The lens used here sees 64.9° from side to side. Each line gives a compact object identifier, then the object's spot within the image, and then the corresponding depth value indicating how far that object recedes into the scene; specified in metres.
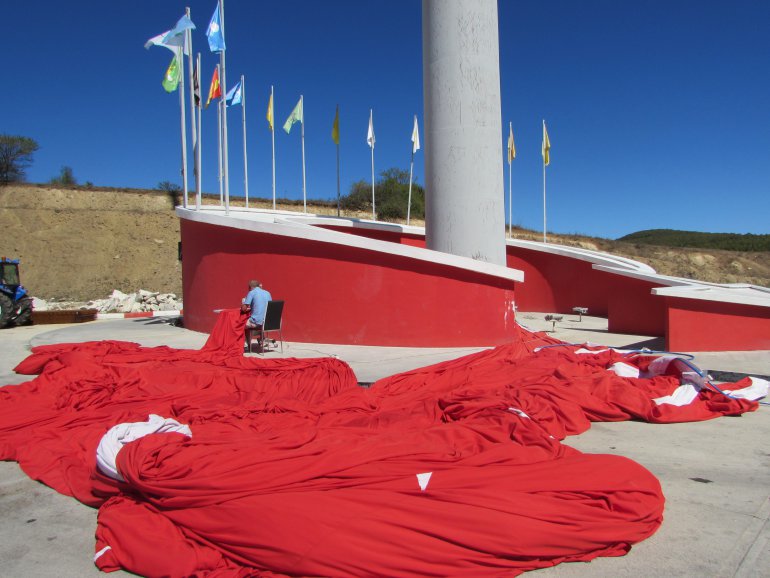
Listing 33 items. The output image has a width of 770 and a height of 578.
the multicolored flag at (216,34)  14.91
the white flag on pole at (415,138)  24.19
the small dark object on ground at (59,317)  18.58
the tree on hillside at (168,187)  49.62
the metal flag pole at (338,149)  22.62
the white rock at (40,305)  28.38
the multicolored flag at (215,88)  16.42
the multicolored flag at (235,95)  20.05
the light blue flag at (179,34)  15.47
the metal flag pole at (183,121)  15.59
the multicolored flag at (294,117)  23.45
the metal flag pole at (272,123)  23.63
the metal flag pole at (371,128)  25.14
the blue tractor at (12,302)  17.25
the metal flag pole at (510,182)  24.10
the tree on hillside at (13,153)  51.00
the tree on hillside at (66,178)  55.55
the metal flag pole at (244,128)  20.39
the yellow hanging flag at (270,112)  23.69
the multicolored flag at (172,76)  16.13
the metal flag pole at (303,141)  23.53
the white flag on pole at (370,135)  25.14
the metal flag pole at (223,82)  14.53
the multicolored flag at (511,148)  24.12
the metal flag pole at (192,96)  15.23
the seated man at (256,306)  9.73
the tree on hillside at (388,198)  49.52
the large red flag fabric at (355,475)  2.99
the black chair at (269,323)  9.85
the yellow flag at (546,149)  23.31
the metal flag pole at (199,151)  15.65
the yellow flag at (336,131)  22.64
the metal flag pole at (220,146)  15.58
